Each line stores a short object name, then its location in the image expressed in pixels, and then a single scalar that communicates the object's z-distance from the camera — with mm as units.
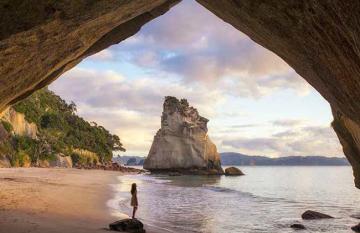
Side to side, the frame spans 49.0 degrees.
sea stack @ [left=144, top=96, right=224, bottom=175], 94562
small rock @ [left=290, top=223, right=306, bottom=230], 22875
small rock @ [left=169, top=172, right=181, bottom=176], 89556
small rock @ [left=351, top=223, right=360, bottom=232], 23391
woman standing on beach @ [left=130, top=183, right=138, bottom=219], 19391
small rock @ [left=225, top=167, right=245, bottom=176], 106312
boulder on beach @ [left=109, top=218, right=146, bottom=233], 15406
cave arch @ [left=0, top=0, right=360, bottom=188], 6871
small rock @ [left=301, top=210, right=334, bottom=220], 27595
